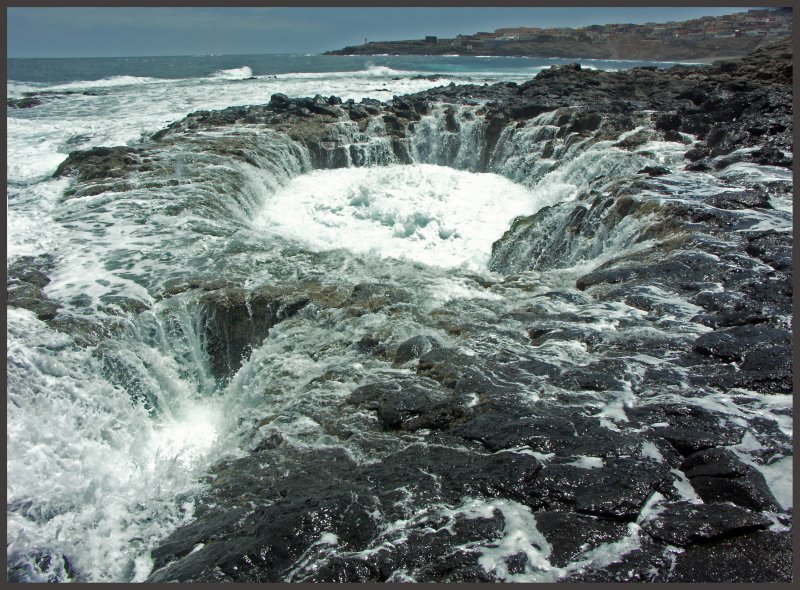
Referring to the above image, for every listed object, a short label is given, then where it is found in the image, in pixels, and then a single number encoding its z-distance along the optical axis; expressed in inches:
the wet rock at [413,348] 283.7
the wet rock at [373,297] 335.6
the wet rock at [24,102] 1191.6
